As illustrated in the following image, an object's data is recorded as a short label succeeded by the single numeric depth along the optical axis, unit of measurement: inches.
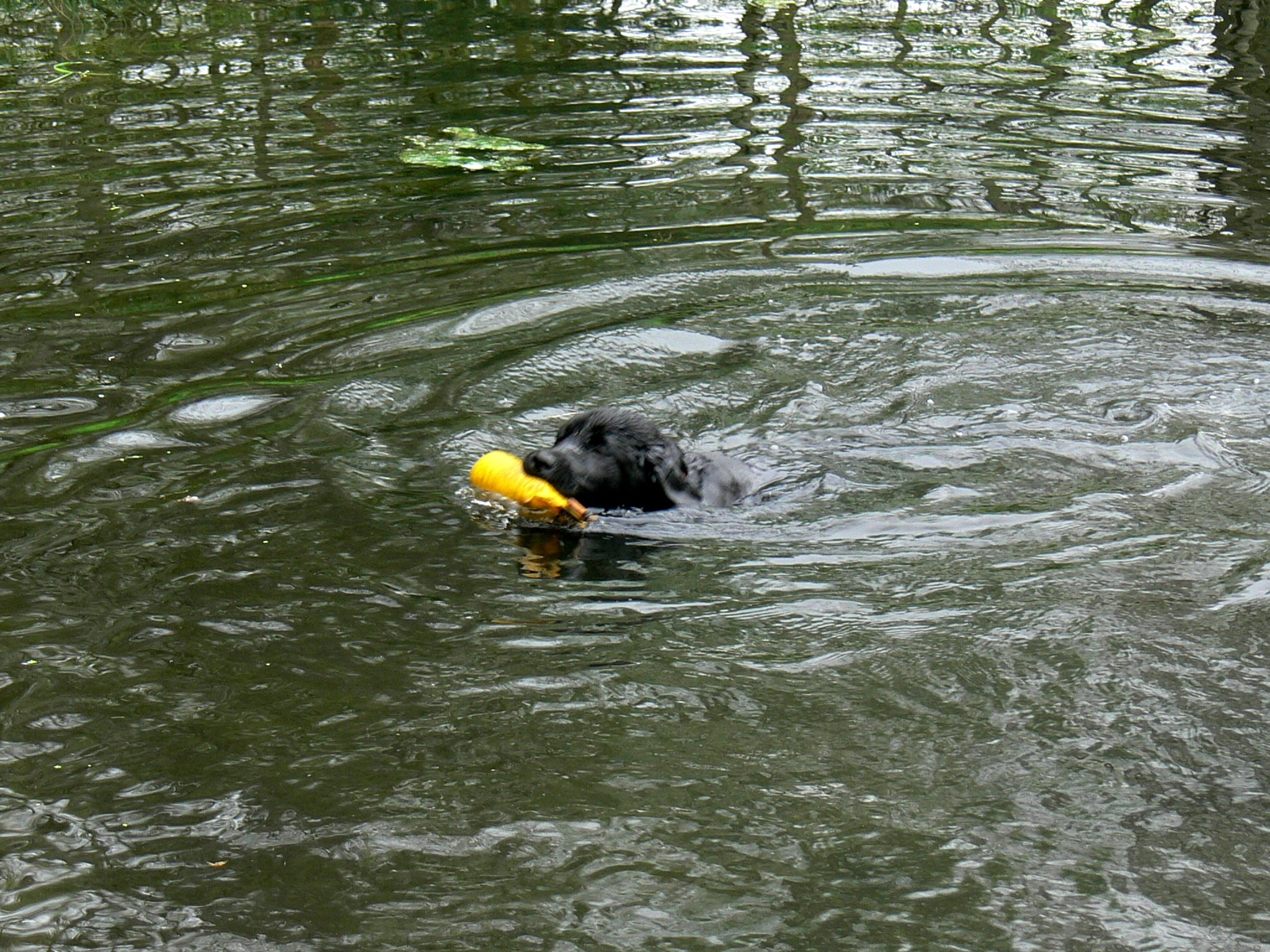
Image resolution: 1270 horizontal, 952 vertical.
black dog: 421.1
